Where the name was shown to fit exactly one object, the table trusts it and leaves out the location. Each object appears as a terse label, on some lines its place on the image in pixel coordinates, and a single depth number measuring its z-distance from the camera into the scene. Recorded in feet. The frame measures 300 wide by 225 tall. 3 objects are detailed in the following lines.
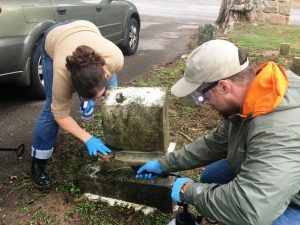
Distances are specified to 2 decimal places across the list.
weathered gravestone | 6.14
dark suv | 8.96
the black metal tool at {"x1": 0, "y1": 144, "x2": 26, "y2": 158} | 7.61
